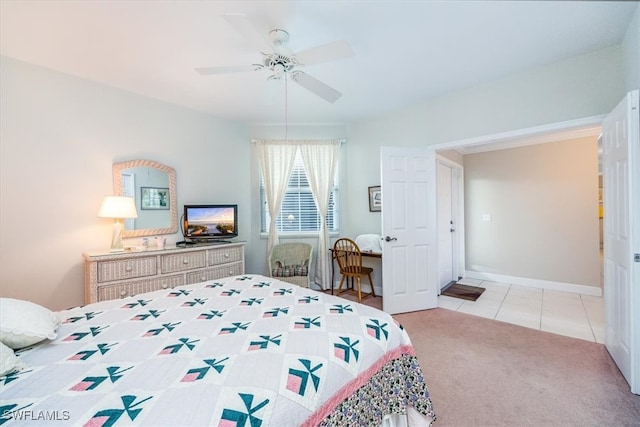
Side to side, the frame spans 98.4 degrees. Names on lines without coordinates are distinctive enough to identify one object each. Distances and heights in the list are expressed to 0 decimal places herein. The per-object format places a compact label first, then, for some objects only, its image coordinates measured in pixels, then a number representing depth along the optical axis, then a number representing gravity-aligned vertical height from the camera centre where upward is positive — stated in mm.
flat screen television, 3461 -91
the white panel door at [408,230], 3307 -203
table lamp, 2711 +54
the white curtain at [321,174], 4180 +612
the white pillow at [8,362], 980 -527
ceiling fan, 1635 +1069
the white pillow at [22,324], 1140 -461
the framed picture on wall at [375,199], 3980 +211
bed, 828 -563
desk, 3618 -541
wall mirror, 3039 +269
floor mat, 3879 -1174
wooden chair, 3621 -639
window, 4312 +82
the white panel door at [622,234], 1814 -172
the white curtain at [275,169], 4137 +692
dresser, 2516 -554
